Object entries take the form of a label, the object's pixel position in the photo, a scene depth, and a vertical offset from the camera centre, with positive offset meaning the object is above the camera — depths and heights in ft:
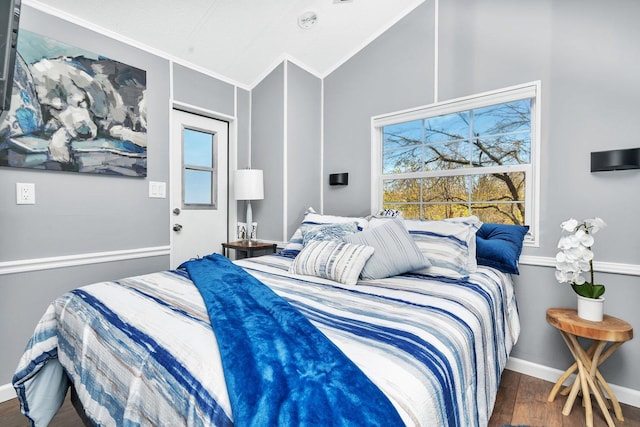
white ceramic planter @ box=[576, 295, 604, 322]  5.49 -1.84
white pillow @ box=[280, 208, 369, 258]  7.70 -0.40
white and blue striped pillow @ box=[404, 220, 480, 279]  5.76 -0.76
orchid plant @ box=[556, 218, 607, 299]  5.44 -0.90
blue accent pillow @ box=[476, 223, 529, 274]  6.28 -0.81
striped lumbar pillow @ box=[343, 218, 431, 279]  5.55 -0.84
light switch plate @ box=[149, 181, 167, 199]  8.36 +0.50
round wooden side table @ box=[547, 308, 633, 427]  5.11 -2.61
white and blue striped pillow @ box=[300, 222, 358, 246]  6.78 -0.55
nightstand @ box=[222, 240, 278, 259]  9.48 -1.25
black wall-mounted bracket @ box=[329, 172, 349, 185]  10.09 +1.01
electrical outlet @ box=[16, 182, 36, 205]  6.26 +0.29
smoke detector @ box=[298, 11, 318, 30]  8.49 +5.41
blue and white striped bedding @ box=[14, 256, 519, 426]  2.47 -1.40
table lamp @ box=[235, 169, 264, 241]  9.69 +0.77
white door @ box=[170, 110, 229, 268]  9.22 +0.72
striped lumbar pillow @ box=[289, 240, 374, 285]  5.32 -0.98
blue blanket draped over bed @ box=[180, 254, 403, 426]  1.97 -1.26
